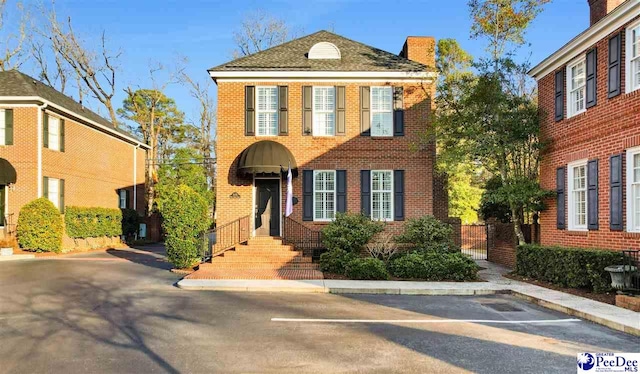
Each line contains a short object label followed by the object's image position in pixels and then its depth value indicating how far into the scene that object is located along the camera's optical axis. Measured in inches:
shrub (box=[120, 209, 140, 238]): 1158.3
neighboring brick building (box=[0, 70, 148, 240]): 839.1
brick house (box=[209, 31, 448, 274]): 692.1
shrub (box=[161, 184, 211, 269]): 633.0
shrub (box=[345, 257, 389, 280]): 561.6
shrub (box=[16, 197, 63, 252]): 813.9
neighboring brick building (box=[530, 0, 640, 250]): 453.7
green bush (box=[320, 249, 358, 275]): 587.8
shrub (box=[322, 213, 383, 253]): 604.7
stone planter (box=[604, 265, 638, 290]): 414.4
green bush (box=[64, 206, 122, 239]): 917.8
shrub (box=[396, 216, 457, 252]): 617.3
